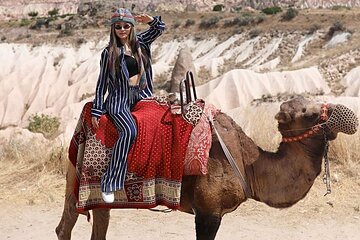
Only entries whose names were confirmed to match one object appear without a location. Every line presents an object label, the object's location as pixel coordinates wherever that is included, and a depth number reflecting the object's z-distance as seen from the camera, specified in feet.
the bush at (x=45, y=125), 68.80
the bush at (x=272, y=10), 164.23
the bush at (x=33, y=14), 284.31
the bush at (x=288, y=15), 140.26
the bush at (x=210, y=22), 159.53
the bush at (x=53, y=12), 285.35
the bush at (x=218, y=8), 234.79
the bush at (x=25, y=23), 199.74
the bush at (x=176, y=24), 168.25
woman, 12.75
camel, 12.84
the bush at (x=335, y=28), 113.29
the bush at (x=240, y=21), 147.13
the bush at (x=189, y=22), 167.63
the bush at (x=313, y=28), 122.50
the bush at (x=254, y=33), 136.05
